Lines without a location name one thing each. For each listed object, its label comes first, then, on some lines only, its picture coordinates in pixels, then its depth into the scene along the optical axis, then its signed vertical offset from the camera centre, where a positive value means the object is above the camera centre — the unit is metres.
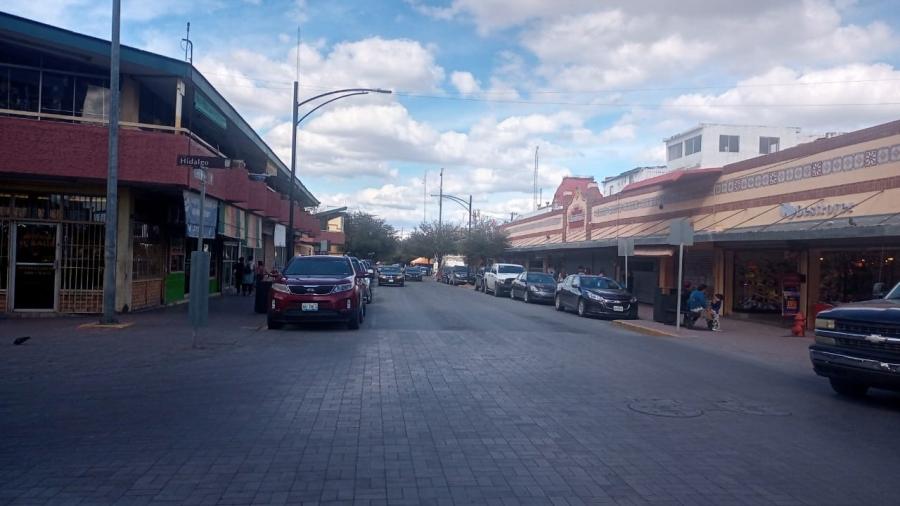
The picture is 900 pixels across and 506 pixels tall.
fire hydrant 19.14 -1.43
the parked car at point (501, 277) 37.14 -0.75
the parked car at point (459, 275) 53.12 -1.01
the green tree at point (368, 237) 73.25 +2.18
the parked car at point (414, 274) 60.36 -1.18
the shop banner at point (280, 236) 27.89 +0.75
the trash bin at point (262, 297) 20.78 -1.20
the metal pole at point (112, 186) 15.31 +1.36
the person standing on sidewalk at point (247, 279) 30.09 -1.01
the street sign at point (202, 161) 13.16 +1.67
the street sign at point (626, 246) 23.89 +0.66
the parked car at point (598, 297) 24.25 -1.09
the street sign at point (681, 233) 19.08 +0.92
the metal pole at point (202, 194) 12.32 +1.03
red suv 16.73 -0.98
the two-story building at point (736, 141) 63.44 +11.25
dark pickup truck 8.99 -0.94
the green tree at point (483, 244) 55.72 +1.39
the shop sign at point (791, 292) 21.88 -0.63
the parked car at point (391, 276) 45.94 -1.06
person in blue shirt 20.31 -0.94
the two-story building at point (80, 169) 16.42 +1.87
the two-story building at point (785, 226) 18.86 +1.33
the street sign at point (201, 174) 13.02 +1.41
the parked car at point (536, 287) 31.88 -1.04
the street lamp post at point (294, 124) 25.03 +4.56
